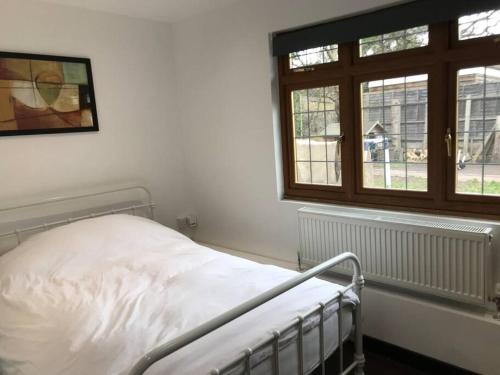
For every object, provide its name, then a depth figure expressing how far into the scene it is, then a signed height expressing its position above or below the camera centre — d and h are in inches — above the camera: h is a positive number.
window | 87.0 +0.7
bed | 60.7 -30.9
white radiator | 84.0 -29.7
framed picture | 106.1 +14.1
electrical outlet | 147.0 -30.9
